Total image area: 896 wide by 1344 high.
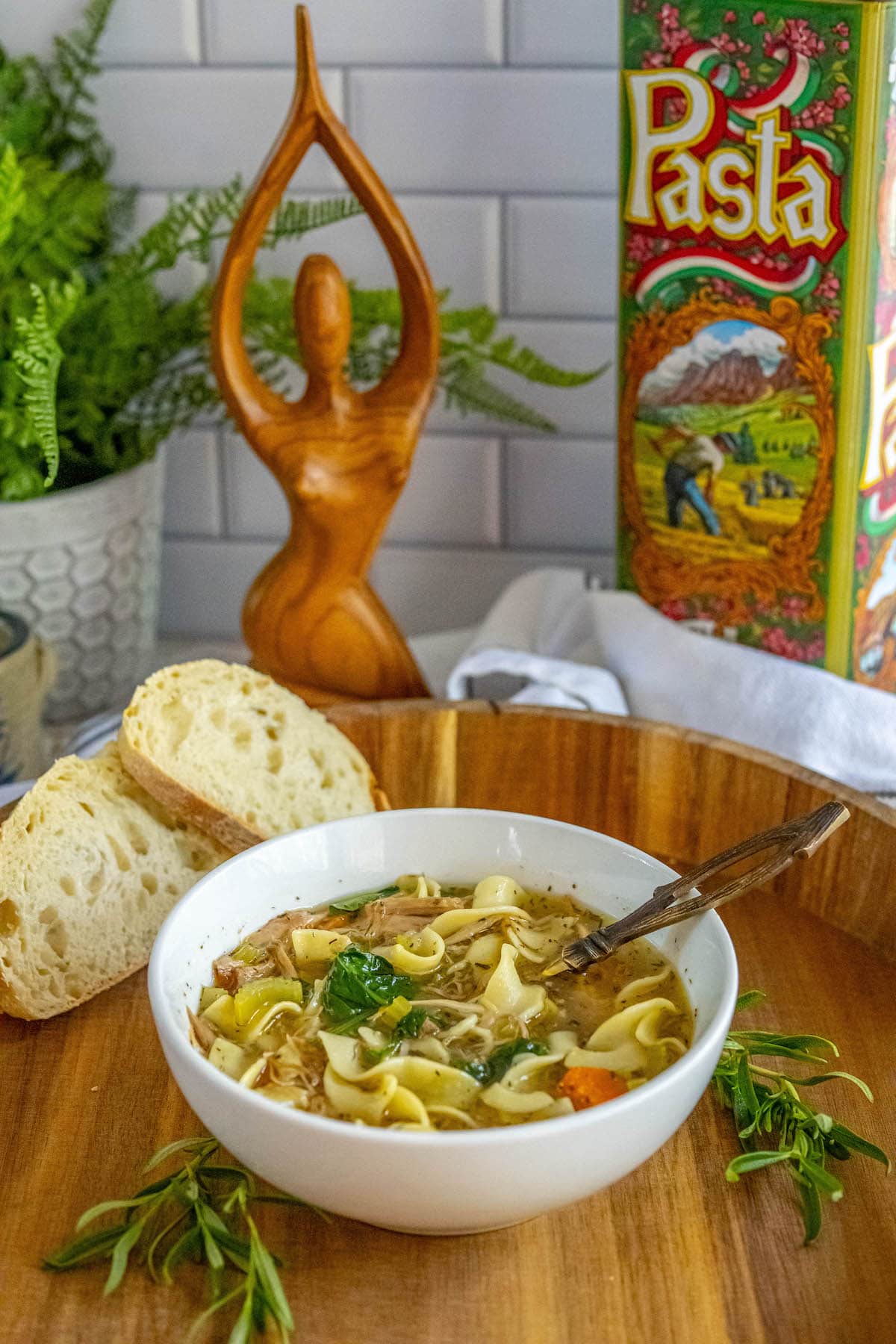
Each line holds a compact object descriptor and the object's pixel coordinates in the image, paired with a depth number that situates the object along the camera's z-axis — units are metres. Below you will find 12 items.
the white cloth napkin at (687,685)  1.22
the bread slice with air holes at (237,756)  1.13
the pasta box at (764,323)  1.16
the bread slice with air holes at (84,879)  1.08
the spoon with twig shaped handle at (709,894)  1.02
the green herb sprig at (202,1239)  0.96
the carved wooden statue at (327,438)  1.21
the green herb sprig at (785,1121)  1.00
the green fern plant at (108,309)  1.26
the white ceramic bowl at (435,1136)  0.95
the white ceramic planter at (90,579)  1.29
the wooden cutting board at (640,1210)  0.97
